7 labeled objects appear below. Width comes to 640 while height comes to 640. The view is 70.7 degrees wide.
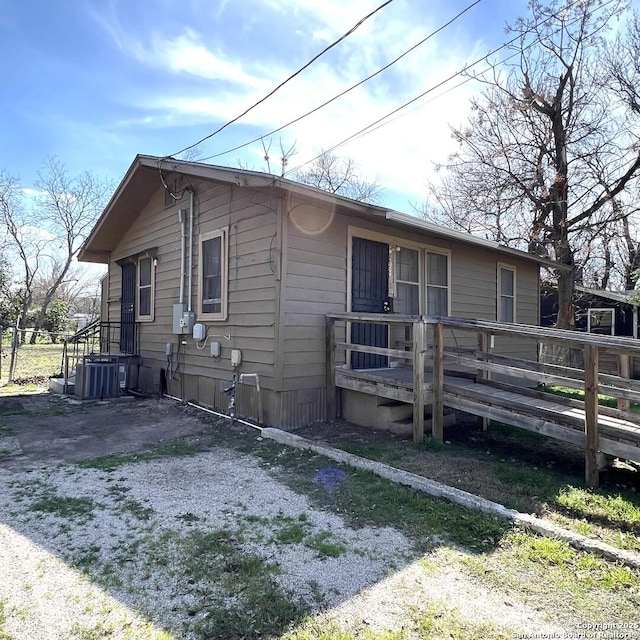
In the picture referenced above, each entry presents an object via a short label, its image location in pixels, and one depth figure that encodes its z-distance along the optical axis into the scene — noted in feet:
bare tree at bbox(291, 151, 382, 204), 74.23
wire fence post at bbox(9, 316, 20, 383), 30.63
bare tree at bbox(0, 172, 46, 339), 77.20
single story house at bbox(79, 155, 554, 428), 17.87
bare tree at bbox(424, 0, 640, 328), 43.70
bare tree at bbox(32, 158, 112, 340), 82.74
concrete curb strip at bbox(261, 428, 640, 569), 8.30
